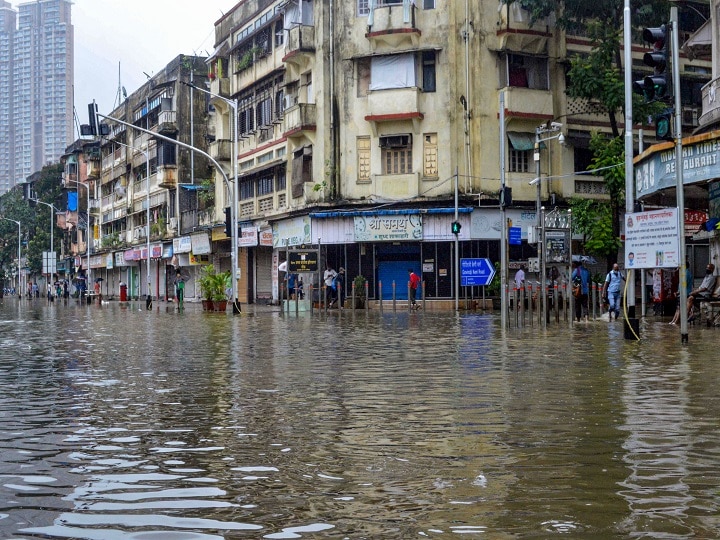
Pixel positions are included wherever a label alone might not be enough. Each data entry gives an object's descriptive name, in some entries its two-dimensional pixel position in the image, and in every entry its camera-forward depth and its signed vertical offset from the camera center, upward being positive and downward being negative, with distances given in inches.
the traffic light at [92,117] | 1240.3 +213.5
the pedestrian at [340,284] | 1796.3 +0.6
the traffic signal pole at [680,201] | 716.0 +54.3
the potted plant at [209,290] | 1685.5 -4.0
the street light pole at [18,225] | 4517.7 +295.9
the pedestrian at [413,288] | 1690.5 -6.5
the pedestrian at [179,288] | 1835.6 +0.1
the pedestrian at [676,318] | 1058.7 -40.0
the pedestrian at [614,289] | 1141.7 -9.6
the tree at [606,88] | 1582.2 +299.4
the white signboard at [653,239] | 735.7 +30.0
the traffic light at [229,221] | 1635.1 +106.3
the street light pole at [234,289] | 1532.5 -2.9
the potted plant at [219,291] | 1680.6 -5.8
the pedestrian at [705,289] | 1039.6 -10.7
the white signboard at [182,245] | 2605.8 +112.5
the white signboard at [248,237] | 2096.5 +102.0
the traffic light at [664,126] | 665.6 +99.7
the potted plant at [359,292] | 1776.6 -12.2
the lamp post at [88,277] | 3281.0 +38.8
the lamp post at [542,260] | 1018.7 +22.7
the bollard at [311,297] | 1794.5 -20.1
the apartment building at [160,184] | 2736.2 +304.2
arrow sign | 1723.7 +16.7
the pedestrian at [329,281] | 1788.1 +7.7
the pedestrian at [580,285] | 1141.1 -4.6
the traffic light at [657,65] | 609.9 +128.8
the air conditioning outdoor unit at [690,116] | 1915.6 +303.5
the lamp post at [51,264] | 3565.5 +91.6
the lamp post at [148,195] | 2704.2 +248.3
